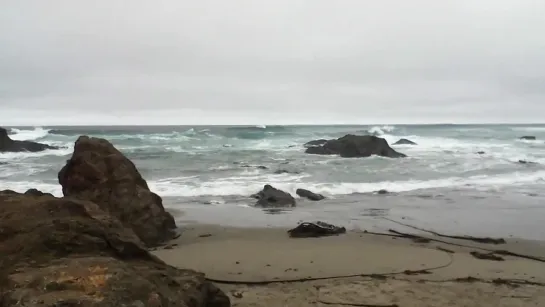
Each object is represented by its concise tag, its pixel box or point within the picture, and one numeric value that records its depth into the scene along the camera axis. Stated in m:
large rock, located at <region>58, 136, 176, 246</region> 7.34
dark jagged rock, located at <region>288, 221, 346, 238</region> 7.84
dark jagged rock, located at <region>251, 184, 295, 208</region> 11.35
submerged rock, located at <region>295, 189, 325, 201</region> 12.51
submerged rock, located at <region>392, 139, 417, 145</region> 41.07
